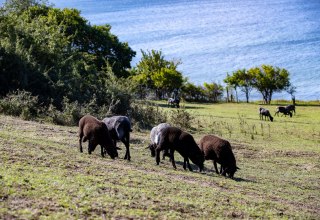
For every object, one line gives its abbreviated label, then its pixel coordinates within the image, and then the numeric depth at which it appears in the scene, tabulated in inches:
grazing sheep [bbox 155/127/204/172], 611.8
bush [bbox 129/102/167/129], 1228.8
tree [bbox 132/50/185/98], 2903.5
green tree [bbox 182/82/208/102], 3181.6
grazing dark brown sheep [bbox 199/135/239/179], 616.4
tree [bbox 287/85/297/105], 3368.1
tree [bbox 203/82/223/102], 3250.5
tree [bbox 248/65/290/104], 3243.1
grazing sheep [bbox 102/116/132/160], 669.3
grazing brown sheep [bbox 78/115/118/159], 602.2
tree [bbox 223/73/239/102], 3398.1
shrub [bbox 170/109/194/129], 1250.6
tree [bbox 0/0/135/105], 1138.7
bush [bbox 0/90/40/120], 984.3
